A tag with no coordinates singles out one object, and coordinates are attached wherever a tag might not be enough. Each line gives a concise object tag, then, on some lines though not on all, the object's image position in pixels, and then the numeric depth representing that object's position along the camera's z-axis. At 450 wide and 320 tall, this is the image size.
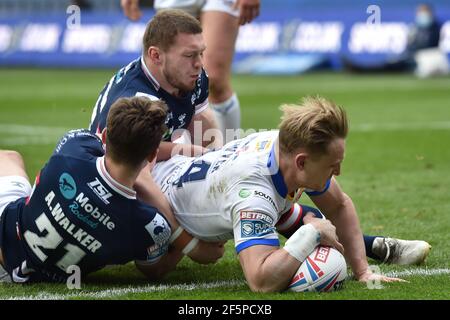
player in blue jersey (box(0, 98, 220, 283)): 9.14
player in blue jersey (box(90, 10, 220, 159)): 11.59
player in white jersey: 9.02
